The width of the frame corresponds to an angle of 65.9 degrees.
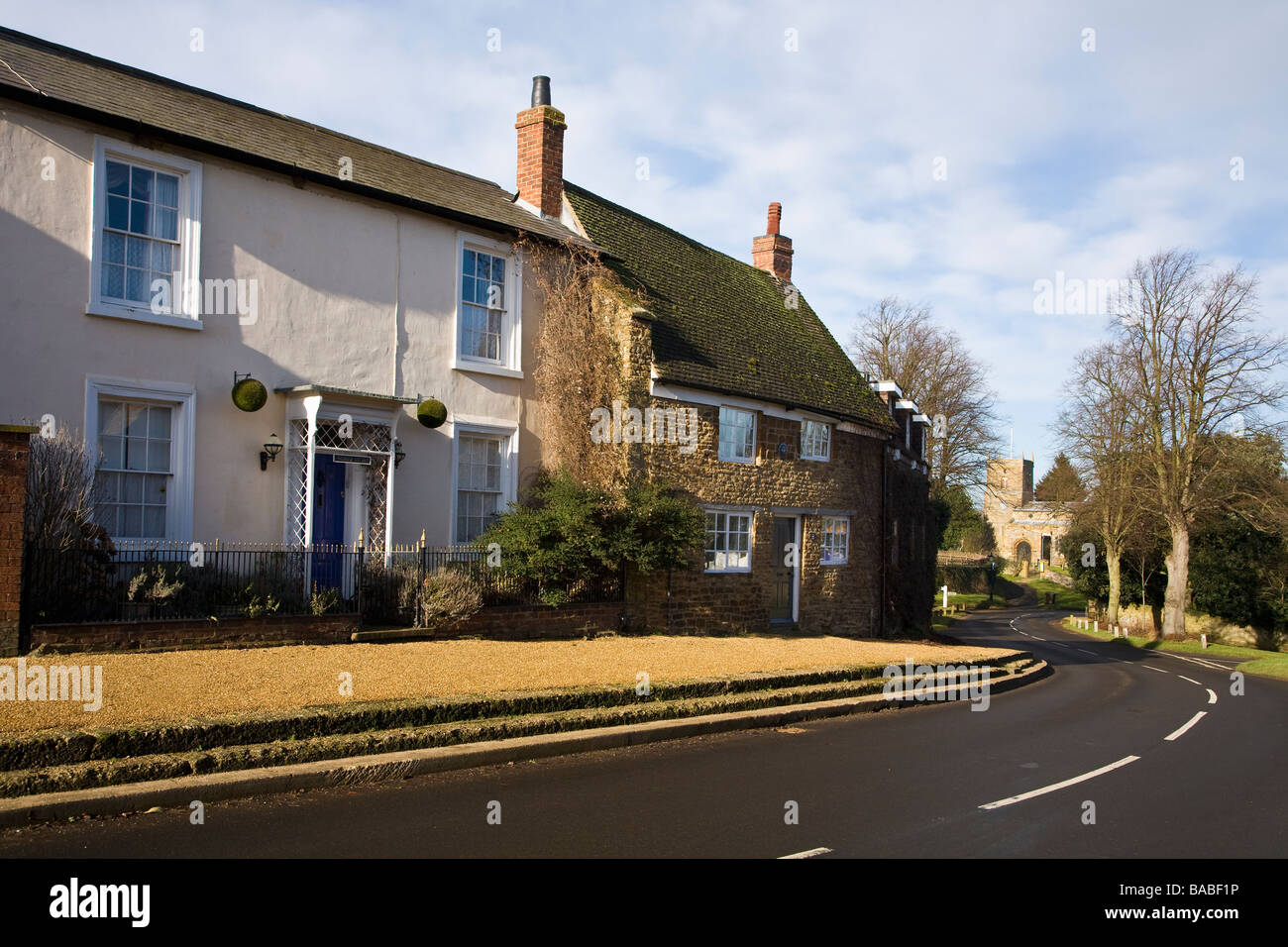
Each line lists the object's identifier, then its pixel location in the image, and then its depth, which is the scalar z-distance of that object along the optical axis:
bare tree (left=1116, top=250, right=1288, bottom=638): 37.88
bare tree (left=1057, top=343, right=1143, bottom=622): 40.78
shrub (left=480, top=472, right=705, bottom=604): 15.08
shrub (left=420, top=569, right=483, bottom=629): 13.48
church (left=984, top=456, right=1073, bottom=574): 90.88
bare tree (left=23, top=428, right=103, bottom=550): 10.55
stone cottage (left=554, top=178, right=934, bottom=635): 18.75
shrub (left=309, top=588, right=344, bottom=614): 12.40
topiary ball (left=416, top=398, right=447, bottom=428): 15.50
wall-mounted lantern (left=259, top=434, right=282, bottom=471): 13.81
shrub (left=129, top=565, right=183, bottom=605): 10.95
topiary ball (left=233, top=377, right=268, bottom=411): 13.30
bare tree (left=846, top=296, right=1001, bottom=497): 51.19
